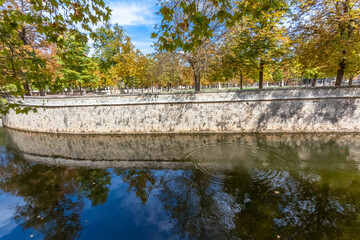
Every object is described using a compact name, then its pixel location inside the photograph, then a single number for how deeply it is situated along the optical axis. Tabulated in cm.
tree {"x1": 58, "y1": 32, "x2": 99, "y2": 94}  2419
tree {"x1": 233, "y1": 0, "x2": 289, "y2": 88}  1347
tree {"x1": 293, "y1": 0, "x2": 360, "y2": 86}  1009
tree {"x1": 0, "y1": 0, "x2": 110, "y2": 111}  304
